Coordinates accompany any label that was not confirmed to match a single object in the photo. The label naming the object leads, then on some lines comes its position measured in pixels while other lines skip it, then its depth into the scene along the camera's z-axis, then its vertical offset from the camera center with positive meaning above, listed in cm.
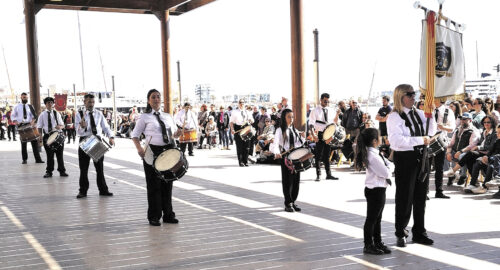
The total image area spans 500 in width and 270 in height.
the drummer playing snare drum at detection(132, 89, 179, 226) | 627 -42
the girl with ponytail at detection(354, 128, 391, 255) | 487 -76
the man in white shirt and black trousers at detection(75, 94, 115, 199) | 845 -38
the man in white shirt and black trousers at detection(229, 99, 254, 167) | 1385 -42
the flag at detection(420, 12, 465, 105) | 528 +32
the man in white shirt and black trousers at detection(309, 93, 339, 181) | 998 -45
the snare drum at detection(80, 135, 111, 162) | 811 -61
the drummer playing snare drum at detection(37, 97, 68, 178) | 1077 -34
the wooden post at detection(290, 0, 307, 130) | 1059 +66
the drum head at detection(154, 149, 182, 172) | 609 -63
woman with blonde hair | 497 -58
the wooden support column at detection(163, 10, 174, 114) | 1625 +139
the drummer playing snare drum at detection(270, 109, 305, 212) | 695 -62
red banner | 2904 +35
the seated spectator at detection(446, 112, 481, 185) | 862 -74
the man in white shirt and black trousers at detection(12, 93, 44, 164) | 1286 -10
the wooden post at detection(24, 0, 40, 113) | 1634 +173
